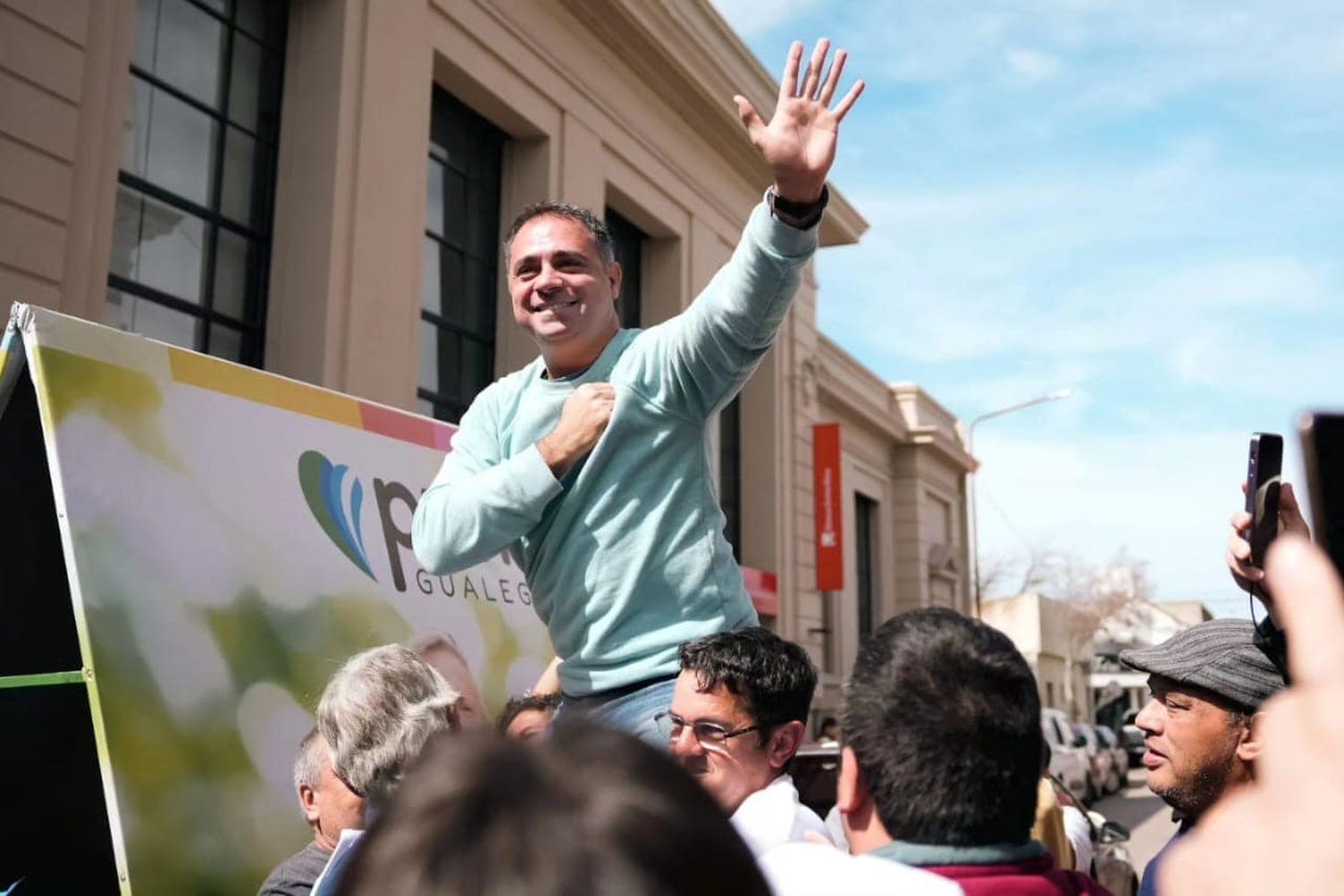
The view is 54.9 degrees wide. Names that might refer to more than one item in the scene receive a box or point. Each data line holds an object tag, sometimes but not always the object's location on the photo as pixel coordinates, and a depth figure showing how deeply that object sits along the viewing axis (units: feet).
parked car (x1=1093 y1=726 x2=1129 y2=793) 85.10
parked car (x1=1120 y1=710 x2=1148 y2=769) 111.65
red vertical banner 64.08
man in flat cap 10.63
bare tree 175.32
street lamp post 98.64
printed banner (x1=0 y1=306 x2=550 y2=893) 12.67
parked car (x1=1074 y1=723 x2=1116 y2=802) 74.43
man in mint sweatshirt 7.91
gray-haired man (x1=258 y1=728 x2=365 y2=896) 9.79
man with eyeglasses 9.32
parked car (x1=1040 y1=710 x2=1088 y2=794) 64.44
